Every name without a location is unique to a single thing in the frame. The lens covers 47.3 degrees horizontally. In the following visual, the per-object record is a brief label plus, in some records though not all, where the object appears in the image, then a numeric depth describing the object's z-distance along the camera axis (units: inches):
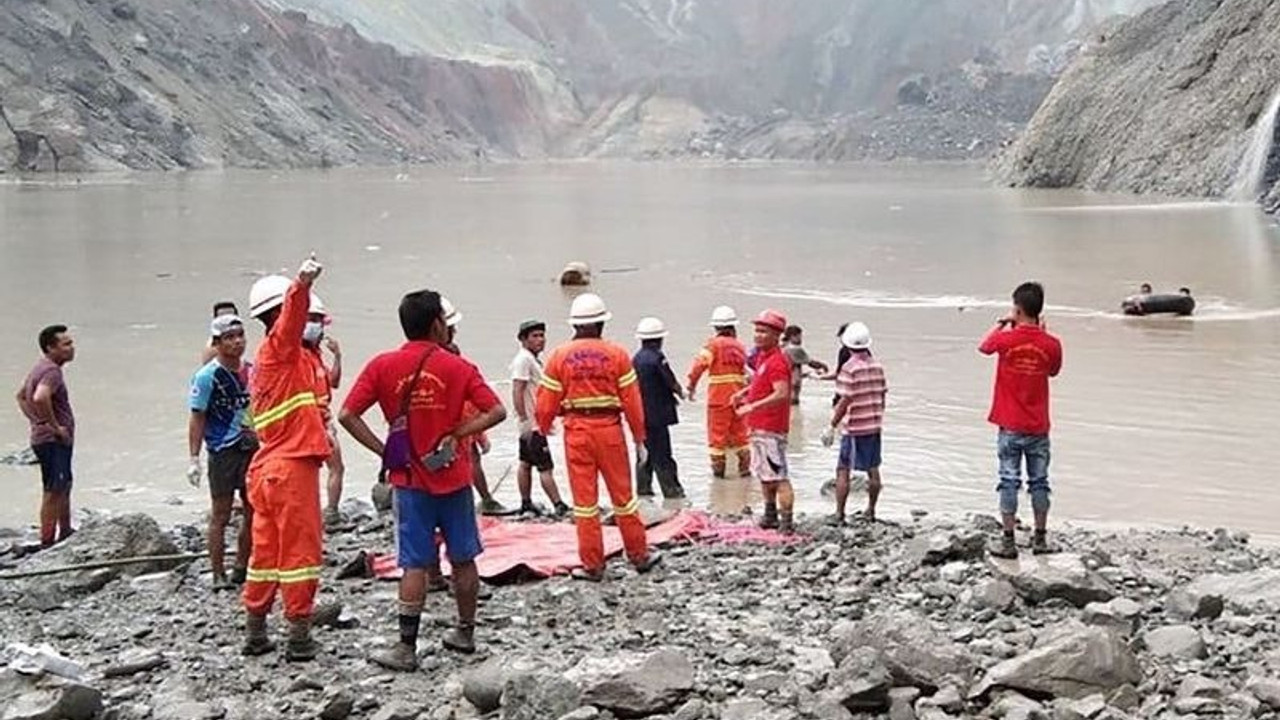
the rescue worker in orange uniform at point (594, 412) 313.3
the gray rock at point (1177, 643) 230.4
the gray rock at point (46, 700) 222.5
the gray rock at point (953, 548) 299.9
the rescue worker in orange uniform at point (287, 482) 251.6
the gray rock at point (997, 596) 262.4
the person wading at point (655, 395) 429.4
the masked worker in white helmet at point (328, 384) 324.8
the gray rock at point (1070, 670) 213.6
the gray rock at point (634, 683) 217.3
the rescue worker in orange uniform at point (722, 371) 446.0
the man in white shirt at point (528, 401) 406.0
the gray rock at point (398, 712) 223.1
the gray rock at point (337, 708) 226.4
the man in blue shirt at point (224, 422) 298.2
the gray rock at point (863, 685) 213.9
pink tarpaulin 313.7
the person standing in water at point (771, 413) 357.4
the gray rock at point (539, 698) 213.9
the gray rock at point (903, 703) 210.7
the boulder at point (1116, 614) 245.8
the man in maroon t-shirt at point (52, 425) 363.6
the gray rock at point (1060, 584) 264.1
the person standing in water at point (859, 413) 363.3
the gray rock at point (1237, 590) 257.0
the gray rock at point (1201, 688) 211.7
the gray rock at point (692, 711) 215.3
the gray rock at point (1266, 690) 206.5
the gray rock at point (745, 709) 215.2
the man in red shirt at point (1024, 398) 316.8
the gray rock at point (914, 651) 219.3
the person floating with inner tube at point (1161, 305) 871.7
